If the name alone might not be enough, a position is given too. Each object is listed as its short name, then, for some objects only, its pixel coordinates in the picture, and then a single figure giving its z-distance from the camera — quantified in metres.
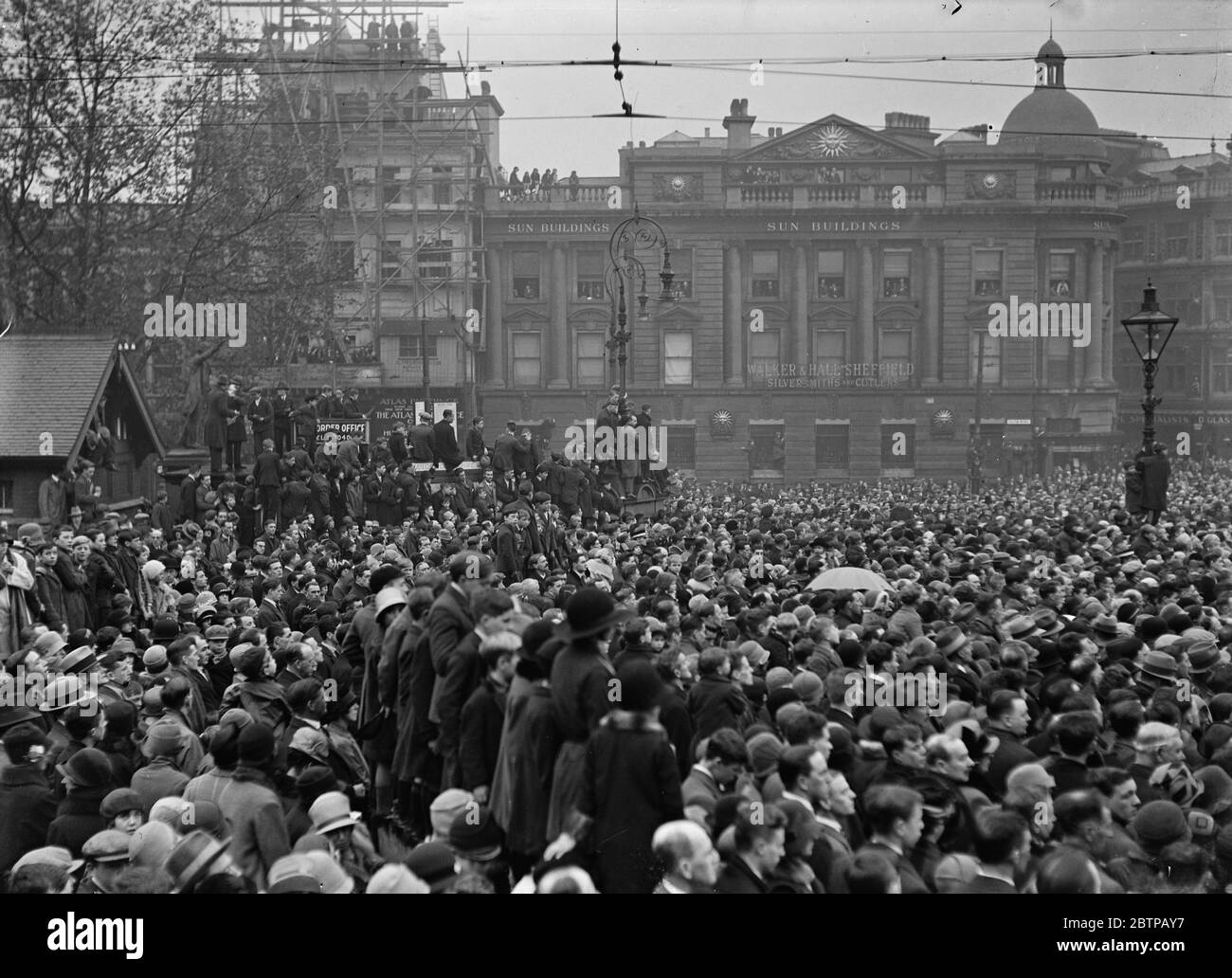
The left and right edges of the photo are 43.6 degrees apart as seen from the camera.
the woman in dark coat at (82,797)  8.22
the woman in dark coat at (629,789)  7.28
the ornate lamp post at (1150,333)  19.28
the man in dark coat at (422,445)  31.72
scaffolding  53.41
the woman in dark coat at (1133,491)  20.73
